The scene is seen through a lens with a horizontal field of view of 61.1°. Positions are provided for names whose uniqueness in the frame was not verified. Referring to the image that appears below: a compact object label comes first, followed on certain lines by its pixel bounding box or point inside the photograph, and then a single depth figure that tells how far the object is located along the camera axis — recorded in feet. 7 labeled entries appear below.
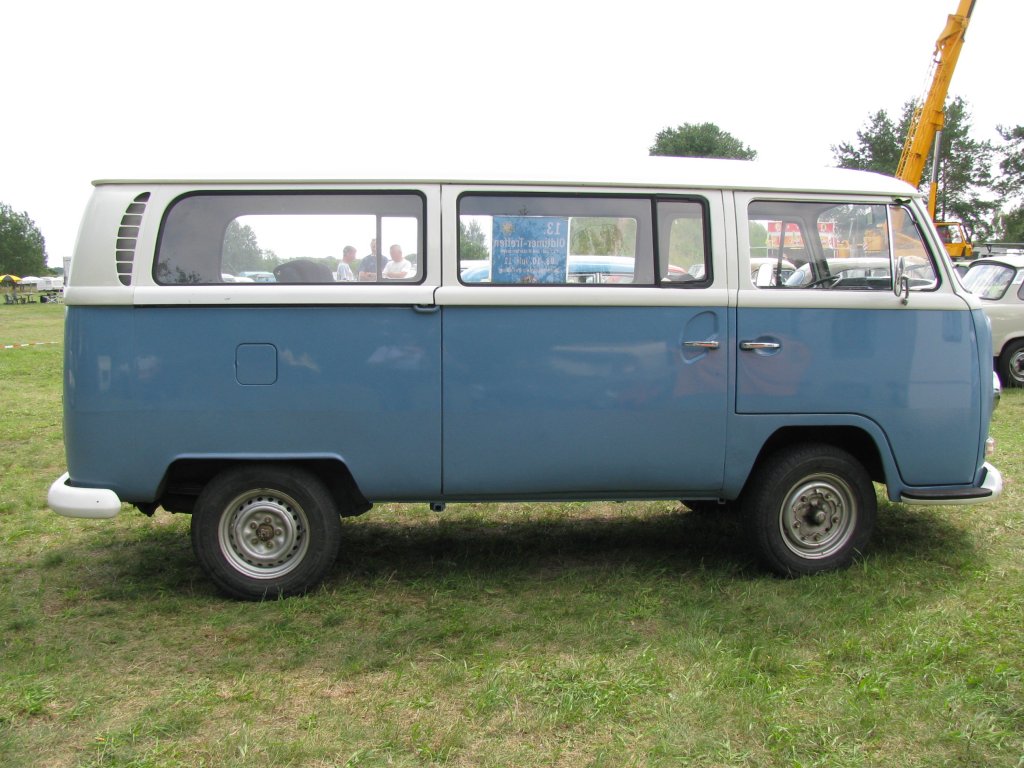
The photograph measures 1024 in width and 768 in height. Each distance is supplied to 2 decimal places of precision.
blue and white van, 14.92
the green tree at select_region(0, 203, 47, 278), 318.34
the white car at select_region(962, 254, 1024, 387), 40.29
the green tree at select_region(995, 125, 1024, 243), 170.30
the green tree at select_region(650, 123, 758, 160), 209.87
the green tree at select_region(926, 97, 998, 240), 180.24
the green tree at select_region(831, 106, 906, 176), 182.19
